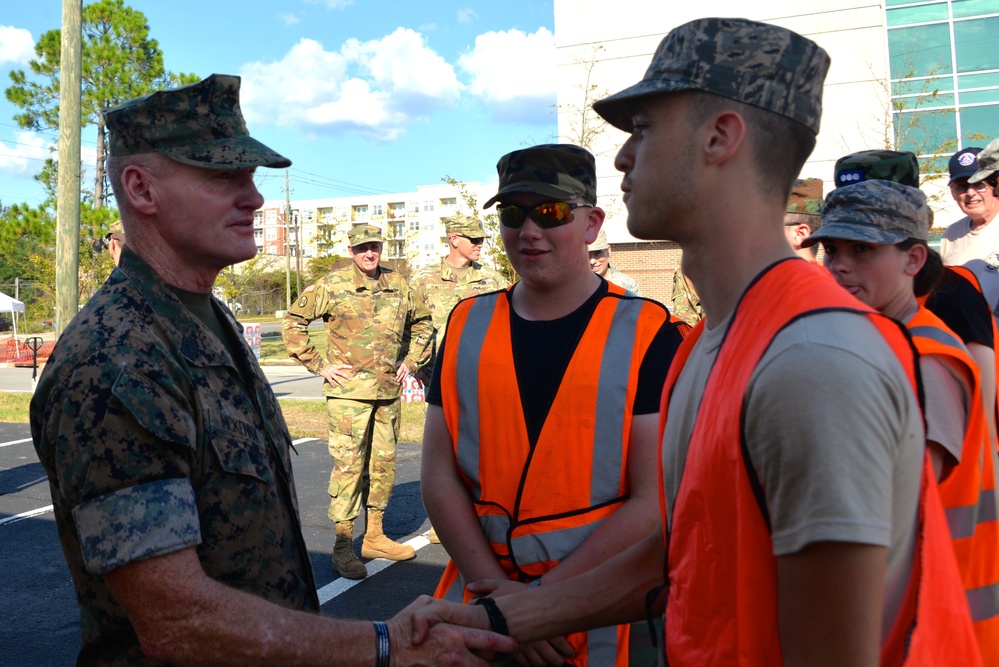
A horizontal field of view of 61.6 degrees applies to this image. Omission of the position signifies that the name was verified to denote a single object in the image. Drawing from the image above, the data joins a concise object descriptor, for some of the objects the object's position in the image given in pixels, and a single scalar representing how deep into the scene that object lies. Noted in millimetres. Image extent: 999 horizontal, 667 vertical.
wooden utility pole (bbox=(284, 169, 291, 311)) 51438
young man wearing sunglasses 2549
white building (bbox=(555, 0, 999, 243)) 25625
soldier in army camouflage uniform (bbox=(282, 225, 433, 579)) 6590
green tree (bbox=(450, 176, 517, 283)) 18212
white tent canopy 35862
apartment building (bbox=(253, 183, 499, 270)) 130125
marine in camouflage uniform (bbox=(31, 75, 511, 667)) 1757
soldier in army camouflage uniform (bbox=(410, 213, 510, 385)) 8297
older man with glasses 4598
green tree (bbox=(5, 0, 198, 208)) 24781
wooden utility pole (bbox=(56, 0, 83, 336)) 10086
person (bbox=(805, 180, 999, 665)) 2244
